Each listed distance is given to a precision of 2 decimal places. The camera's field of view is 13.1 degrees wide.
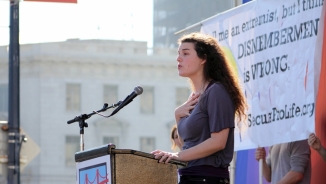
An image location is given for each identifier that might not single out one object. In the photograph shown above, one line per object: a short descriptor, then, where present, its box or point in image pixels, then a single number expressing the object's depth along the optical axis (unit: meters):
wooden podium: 6.31
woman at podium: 6.73
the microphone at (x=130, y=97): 7.70
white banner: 9.92
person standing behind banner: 10.20
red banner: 11.55
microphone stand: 8.37
